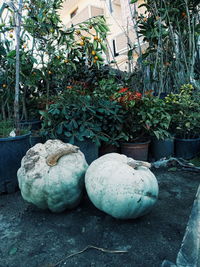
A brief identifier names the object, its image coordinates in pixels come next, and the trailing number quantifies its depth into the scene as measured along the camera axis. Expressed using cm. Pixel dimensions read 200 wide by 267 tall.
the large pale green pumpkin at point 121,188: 107
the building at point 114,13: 578
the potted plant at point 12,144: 158
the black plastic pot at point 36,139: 229
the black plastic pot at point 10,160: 158
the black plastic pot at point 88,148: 204
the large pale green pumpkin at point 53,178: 118
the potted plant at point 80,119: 199
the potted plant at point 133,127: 234
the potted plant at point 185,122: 247
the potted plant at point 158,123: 231
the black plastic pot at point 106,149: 243
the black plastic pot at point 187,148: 255
